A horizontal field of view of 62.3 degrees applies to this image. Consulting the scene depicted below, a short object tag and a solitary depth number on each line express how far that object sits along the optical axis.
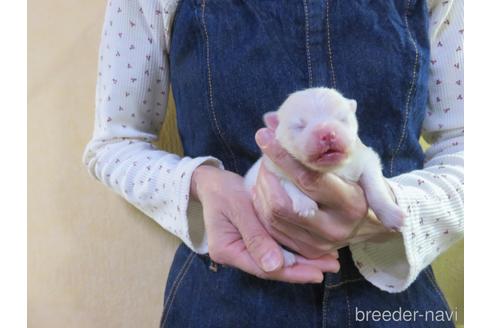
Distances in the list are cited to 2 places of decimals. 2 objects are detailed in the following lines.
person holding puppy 0.43
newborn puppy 0.35
